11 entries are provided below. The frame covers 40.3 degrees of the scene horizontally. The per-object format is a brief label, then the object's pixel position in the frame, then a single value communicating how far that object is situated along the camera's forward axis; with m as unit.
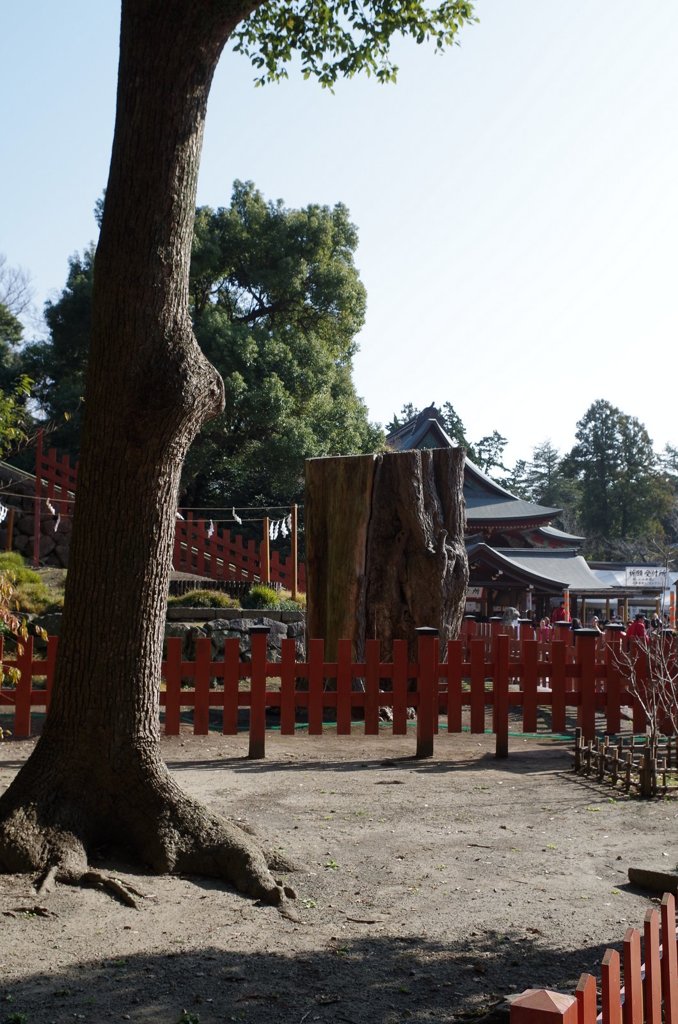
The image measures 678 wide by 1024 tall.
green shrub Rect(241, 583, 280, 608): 16.55
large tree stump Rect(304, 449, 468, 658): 11.61
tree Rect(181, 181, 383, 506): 24.38
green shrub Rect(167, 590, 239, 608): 15.62
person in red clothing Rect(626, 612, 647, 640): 14.76
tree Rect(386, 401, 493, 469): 59.91
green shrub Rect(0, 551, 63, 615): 14.54
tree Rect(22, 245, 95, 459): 24.81
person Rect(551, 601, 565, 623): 24.61
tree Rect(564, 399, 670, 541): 63.47
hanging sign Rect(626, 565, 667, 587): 37.78
